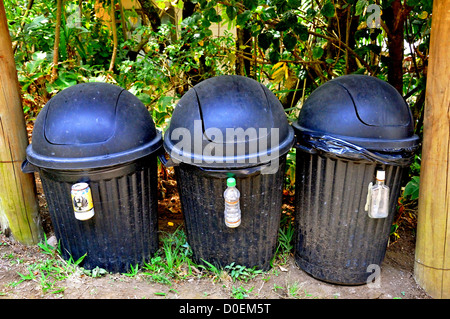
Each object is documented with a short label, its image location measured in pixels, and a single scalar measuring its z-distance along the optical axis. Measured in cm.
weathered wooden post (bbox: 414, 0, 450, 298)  221
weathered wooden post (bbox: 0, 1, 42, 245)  265
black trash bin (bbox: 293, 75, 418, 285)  221
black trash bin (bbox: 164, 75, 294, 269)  216
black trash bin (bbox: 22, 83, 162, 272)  221
